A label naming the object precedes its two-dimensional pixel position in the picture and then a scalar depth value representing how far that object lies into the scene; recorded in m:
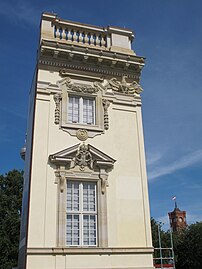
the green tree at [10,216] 37.94
